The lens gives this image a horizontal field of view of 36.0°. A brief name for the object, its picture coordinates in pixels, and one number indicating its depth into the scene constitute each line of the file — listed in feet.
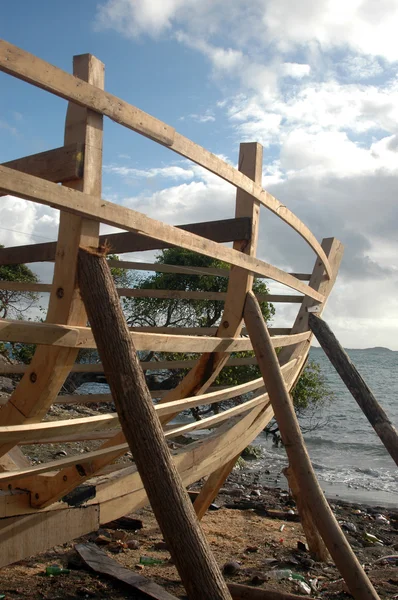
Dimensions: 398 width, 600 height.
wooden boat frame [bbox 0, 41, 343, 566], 9.09
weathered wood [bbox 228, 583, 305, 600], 13.64
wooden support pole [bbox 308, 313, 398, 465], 17.79
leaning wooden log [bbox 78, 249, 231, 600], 8.94
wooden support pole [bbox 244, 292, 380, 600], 13.78
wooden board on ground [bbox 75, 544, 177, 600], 13.70
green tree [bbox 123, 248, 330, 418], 48.96
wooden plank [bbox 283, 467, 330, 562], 19.01
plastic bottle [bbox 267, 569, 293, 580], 16.57
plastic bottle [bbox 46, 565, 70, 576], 14.92
